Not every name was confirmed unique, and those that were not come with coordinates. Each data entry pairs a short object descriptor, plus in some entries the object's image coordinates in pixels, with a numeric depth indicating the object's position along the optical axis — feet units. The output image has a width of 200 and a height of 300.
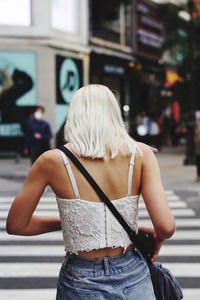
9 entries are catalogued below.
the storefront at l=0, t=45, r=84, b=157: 77.97
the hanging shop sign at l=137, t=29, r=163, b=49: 111.96
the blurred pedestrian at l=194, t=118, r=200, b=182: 49.38
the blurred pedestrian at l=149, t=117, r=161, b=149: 90.68
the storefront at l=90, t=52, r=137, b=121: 95.09
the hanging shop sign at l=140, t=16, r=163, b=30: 112.98
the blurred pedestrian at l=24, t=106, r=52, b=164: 48.52
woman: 8.78
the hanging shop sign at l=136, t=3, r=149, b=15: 110.63
